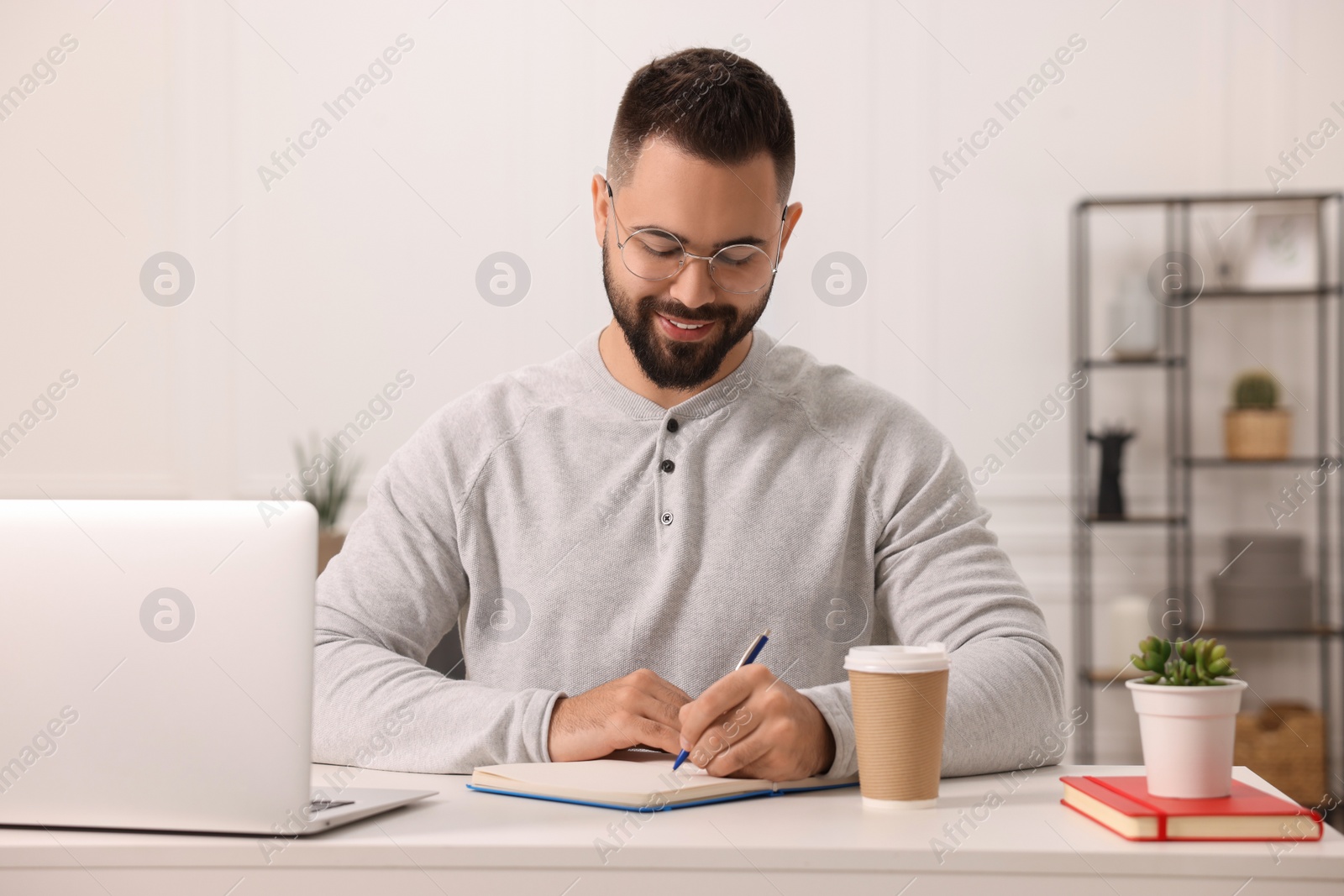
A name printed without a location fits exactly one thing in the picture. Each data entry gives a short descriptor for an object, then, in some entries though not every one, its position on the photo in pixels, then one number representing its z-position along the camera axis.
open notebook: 2.71
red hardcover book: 2.61
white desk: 2.58
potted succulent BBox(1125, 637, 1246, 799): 2.64
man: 3.20
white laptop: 2.61
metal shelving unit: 6.82
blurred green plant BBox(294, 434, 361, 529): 6.72
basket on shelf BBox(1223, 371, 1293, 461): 6.84
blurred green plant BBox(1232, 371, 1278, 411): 6.88
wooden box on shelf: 6.58
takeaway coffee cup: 2.73
